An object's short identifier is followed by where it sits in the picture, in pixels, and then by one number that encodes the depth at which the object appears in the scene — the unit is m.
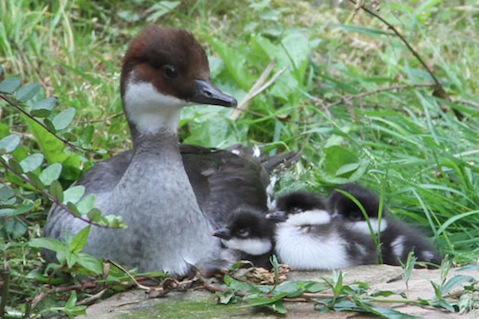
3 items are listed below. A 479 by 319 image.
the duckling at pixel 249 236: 8.72
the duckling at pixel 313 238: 8.43
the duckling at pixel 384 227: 8.87
